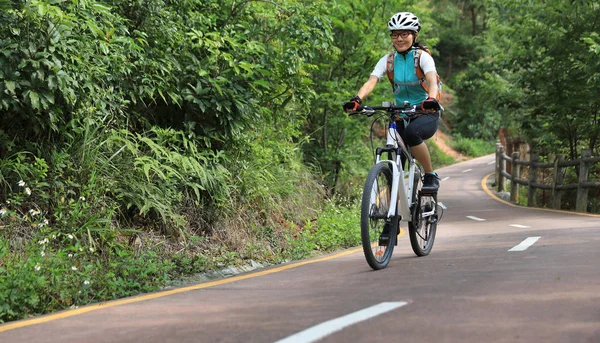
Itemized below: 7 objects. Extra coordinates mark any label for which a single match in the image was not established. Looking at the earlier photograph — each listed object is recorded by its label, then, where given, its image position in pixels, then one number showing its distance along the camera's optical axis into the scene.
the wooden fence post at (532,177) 22.83
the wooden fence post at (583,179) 19.00
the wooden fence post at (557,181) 20.75
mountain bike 6.80
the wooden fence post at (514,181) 25.50
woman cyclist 7.39
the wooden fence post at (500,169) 30.64
